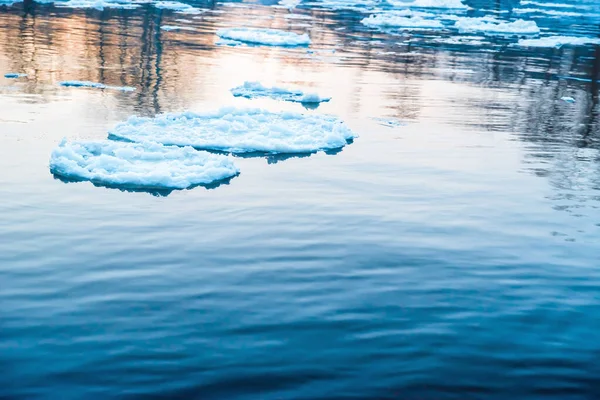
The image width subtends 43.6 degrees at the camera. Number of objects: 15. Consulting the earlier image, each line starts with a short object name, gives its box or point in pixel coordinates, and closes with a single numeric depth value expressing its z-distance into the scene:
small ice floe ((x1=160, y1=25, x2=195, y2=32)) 27.08
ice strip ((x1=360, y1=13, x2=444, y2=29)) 33.31
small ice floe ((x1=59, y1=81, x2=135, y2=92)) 14.58
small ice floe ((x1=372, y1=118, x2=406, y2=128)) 12.56
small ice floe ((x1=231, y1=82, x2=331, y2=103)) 14.55
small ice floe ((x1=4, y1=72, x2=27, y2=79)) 14.99
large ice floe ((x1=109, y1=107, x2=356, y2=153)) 10.23
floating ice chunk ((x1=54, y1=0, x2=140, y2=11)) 34.47
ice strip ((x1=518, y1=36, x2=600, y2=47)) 28.10
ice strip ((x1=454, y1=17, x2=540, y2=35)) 32.66
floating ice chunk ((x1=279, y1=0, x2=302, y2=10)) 44.07
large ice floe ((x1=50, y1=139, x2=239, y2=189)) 8.26
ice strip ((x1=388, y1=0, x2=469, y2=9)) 48.59
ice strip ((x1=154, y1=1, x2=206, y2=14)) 36.12
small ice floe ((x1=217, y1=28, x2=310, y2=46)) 24.38
